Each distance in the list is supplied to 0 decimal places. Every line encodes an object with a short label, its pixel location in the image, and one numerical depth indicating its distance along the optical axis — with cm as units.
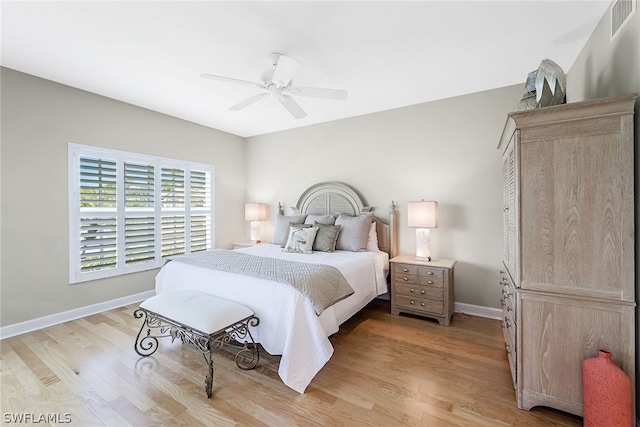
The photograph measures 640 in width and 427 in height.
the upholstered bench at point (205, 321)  194
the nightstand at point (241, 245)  467
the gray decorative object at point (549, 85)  175
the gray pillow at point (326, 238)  347
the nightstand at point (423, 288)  298
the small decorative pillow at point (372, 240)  362
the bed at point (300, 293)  197
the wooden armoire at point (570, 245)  148
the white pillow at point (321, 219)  387
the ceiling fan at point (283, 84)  233
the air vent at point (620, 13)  160
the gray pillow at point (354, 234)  351
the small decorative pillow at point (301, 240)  342
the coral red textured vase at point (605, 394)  137
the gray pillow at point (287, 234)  374
